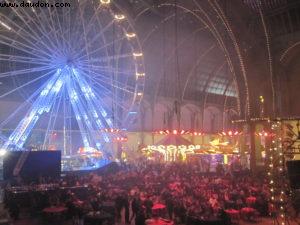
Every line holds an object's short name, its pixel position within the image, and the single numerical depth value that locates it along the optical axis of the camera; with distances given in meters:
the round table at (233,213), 11.84
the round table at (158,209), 12.15
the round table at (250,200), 13.00
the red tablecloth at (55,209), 11.99
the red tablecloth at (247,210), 12.16
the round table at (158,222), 10.04
